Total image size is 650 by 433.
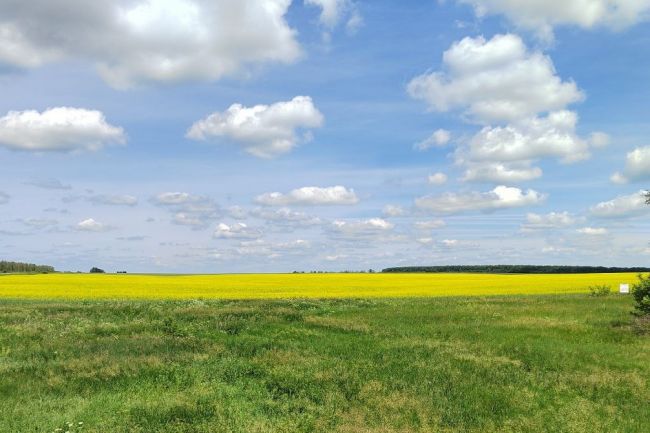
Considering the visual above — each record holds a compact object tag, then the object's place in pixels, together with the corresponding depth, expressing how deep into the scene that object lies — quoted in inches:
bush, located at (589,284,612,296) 1721.8
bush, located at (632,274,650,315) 995.3
